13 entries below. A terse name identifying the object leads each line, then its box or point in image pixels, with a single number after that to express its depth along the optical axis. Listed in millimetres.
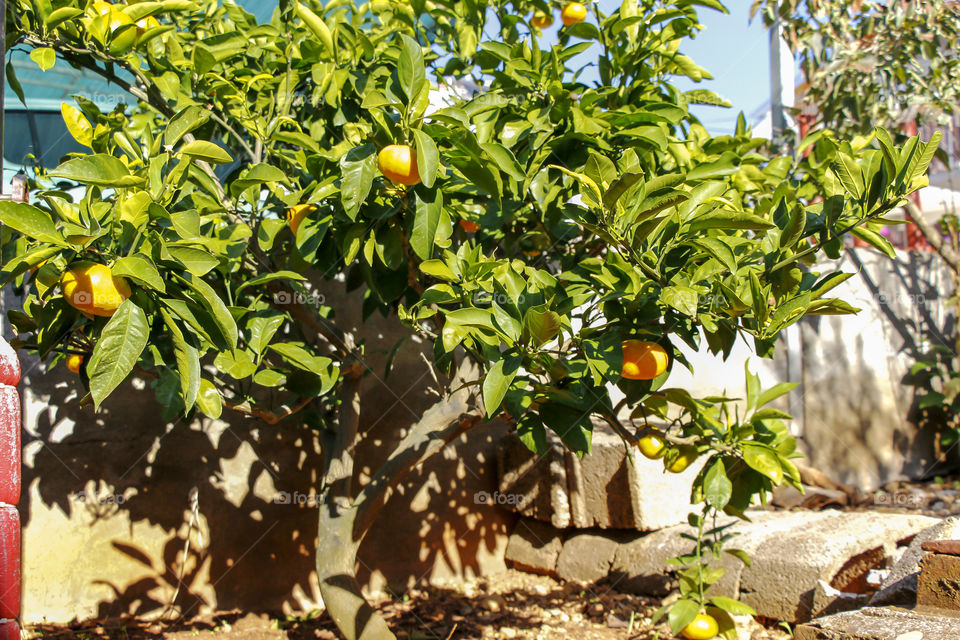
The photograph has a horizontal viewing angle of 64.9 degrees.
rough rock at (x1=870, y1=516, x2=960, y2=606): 2271
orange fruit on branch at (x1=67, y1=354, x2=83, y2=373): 2131
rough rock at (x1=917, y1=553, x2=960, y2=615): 1928
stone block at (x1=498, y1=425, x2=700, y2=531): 3143
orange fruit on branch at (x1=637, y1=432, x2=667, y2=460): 2184
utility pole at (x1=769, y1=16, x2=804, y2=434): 4605
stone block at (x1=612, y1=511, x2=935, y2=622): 2615
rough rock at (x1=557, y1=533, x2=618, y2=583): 3240
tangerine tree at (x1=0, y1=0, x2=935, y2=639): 1482
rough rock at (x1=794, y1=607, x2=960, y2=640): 1642
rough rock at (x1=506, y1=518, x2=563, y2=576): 3428
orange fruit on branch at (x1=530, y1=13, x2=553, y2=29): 2604
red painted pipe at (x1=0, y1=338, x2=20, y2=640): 1330
